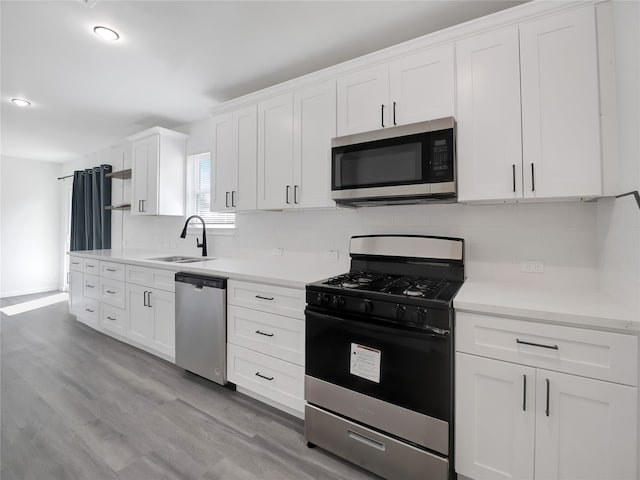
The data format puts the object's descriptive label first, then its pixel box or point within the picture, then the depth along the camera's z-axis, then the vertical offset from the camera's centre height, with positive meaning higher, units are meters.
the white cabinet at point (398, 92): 1.80 +0.98
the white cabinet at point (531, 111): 1.48 +0.70
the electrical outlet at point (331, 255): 2.54 -0.09
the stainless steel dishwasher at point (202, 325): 2.31 -0.64
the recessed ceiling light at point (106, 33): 2.01 +1.45
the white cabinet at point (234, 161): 2.67 +0.78
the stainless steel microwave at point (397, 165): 1.73 +0.50
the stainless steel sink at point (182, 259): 3.21 -0.15
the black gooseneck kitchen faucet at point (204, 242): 3.36 +0.03
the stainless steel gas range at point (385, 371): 1.41 -0.65
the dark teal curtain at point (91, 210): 5.01 +0.63
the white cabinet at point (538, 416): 1.16 -0.72
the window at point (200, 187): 3.69 +0.74
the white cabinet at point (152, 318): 2.72 -0.69
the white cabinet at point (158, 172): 3.64 +0.92
